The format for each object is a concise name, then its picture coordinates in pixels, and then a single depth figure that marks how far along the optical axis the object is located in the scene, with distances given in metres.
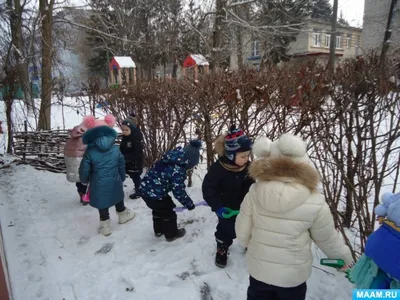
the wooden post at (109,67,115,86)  18.64
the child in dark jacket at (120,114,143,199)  4.42
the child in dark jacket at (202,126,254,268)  2.38
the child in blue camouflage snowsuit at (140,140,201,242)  2.96
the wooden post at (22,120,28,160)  6.97
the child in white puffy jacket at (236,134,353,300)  1.69
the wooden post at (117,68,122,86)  16.81
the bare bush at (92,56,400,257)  2.26
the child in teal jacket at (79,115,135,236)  3.34
